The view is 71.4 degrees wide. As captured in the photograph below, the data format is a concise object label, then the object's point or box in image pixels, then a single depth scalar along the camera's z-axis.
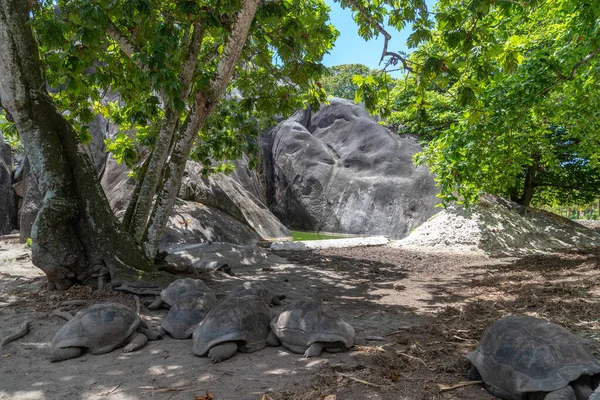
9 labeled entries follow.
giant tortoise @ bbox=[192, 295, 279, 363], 4.03
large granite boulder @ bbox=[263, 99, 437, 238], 19.86
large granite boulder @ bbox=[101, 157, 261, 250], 11.46
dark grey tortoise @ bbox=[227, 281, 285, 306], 5.61
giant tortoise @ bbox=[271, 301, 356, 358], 4.04
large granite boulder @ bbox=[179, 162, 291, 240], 13.87
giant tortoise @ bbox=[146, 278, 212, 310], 5.64
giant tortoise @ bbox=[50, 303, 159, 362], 4.13
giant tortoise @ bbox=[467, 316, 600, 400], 2.80
